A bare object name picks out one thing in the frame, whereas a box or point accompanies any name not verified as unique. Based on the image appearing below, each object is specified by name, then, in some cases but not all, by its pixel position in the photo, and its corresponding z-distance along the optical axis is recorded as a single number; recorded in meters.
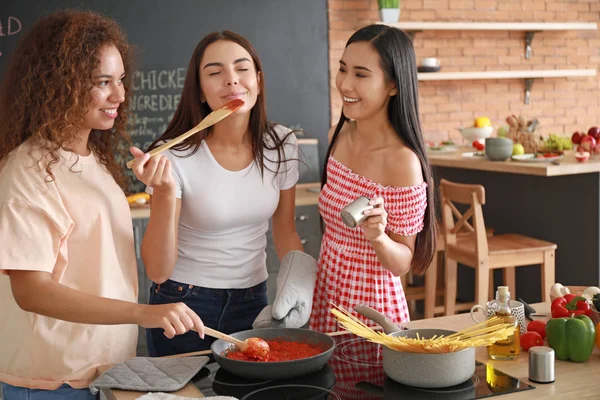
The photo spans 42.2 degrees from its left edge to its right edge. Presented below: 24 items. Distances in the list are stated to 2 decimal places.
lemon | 5.36
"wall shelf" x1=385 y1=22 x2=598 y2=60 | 5.87
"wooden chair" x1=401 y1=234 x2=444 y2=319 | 4.32
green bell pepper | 1.68
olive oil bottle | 1.69
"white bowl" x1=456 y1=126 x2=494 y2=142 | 5.28
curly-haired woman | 1.59
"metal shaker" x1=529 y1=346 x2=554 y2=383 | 1.55
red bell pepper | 1.86
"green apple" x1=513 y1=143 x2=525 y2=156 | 4.43
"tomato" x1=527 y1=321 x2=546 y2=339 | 1.82
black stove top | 1.49
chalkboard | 4.78
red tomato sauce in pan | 1.64
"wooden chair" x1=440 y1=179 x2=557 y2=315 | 3.92
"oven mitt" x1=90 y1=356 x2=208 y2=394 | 1.55
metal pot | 1.50
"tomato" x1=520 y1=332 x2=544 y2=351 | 1.76
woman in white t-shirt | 2.12
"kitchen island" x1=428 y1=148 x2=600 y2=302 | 4.10
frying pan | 1.54
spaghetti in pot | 1.52
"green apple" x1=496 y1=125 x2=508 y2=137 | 4.94
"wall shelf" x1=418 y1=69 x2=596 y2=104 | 5.96
